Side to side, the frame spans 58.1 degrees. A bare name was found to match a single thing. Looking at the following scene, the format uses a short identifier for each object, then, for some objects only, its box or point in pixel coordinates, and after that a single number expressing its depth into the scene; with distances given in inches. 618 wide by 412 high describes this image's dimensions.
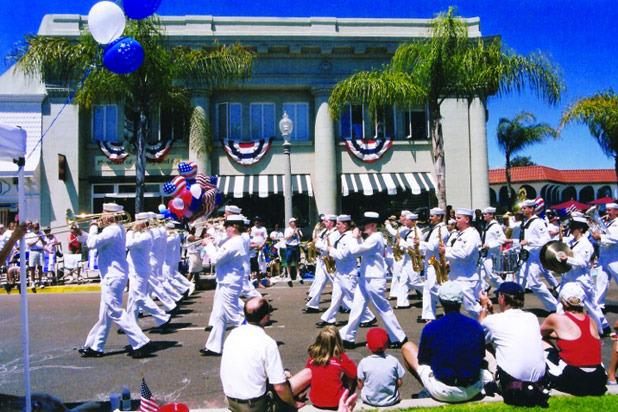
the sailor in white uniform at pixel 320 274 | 432.7
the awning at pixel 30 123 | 861.8
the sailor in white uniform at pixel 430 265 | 360.8
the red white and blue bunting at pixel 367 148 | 936.3
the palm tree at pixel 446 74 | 626.5
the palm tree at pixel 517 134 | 1179.3
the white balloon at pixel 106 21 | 266.5
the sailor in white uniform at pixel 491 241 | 435.8
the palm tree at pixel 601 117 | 765.9
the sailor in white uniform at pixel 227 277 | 300.8
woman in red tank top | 194.5
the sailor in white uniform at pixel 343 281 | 361.7
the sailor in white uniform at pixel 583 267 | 325.4
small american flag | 162.9
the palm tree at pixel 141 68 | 635.5
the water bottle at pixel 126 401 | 179.6
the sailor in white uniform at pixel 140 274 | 362.6
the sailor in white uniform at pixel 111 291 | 295.9
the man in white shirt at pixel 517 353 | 183.3
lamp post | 680.4
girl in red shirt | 184.1
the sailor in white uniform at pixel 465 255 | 318.7
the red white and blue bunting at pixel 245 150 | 928.3
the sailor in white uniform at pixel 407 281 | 439.2
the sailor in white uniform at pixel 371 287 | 305.6
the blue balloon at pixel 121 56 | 276.2
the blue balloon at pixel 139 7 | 282.7
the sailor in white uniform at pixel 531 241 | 394.8
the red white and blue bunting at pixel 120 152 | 908.0
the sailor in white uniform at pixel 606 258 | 350.9
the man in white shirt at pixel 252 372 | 169.5
